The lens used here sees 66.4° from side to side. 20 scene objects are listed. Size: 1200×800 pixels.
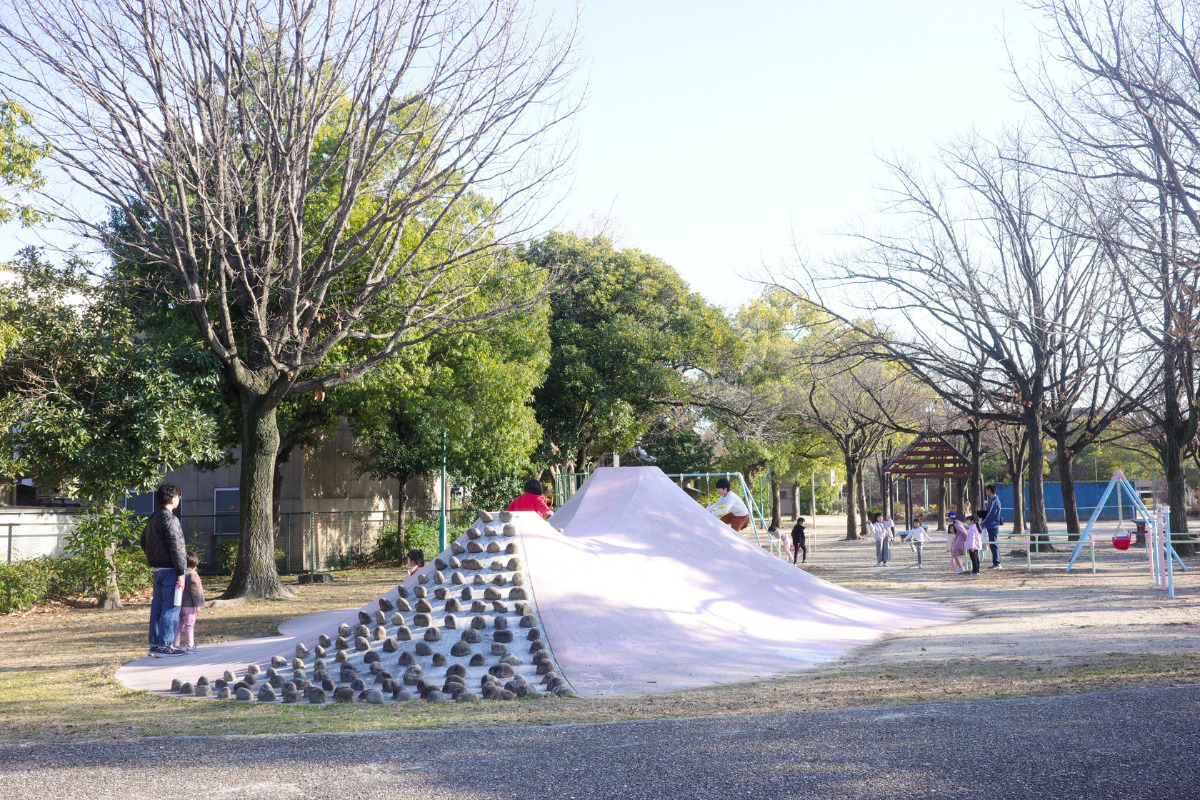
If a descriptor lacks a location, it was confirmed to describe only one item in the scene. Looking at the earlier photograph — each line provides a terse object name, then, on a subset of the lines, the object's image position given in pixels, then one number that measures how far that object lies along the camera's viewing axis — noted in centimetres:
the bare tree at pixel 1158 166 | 1153
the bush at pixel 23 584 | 1486
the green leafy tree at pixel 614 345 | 2875
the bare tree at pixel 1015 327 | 2112
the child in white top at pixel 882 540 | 2222
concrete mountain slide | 802
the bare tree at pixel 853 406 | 3575
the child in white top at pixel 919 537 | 2183
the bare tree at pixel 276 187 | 1430
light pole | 2224
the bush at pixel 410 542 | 2522
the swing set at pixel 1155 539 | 1387
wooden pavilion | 2988
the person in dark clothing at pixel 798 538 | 2247
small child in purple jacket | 1037
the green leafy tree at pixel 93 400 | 1448
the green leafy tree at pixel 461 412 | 2180
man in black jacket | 972
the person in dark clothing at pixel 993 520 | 2073
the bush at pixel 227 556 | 2242
